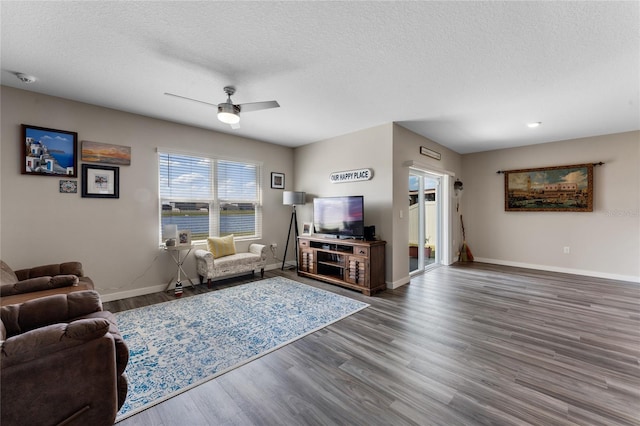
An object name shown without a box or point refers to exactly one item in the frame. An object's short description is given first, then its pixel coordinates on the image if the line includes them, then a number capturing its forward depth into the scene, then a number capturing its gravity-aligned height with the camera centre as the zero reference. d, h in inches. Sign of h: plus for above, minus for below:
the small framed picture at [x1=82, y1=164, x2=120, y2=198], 135.2 +17.1
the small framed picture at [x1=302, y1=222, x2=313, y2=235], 205.4 -13.6
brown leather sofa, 89.8 -26.6
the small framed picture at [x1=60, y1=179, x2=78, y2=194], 129.3 +13.6
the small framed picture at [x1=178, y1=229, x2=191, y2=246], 158.7 -15.4
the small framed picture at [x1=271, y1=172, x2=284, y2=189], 218.6 +27.8
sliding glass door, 203.9 -7.0
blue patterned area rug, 77.1 -49.4
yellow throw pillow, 174.9 -23.4
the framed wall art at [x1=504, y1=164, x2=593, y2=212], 195.8 +18.4
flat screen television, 168.1 -3.0
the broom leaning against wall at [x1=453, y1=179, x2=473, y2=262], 244.5 -35.7
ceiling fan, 109.3 +45.3
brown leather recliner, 46.8 -32.6
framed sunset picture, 135.0 +32.8
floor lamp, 203.3 +11.3
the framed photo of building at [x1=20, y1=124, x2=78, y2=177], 119.7 +30.0
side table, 153.2 -28.7
